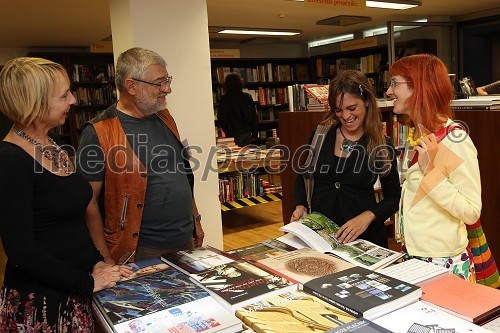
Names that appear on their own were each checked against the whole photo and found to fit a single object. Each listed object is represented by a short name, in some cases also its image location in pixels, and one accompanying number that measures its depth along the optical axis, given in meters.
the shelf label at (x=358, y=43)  7.94
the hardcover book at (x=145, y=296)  1.06
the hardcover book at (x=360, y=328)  0.94
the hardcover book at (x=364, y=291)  1.01
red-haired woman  1.39
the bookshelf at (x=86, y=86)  7.33
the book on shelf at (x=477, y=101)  2.46
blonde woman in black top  1.15
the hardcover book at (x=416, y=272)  1.19
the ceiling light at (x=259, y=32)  7.22
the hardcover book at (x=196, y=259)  1.33
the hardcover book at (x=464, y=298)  1.01
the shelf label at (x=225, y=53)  8.09
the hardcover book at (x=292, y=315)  0.96
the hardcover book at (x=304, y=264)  1.24
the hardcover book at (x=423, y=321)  0.93
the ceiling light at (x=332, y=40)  8.89
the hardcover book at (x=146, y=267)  1.31
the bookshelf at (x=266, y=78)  8.43
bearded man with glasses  1.71
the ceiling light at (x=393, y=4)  5.58
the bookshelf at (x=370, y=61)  7.46
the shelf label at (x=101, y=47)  7.31
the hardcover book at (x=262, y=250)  1.43
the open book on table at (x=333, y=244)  1.36
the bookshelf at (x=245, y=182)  4.80
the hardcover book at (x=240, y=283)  1.10
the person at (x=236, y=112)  5.88
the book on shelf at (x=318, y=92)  3.16
